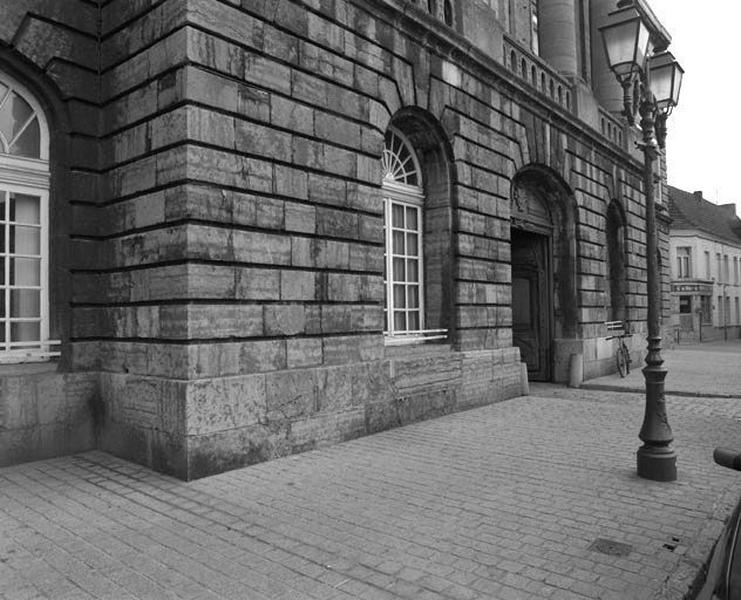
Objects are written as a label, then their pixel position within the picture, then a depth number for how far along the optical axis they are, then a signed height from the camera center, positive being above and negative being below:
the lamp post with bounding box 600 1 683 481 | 5.98 +2.14
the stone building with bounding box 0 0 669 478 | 6.32 +1.08
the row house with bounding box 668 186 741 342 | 43.12 +2.72
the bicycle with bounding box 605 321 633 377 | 15.68 -1.14
